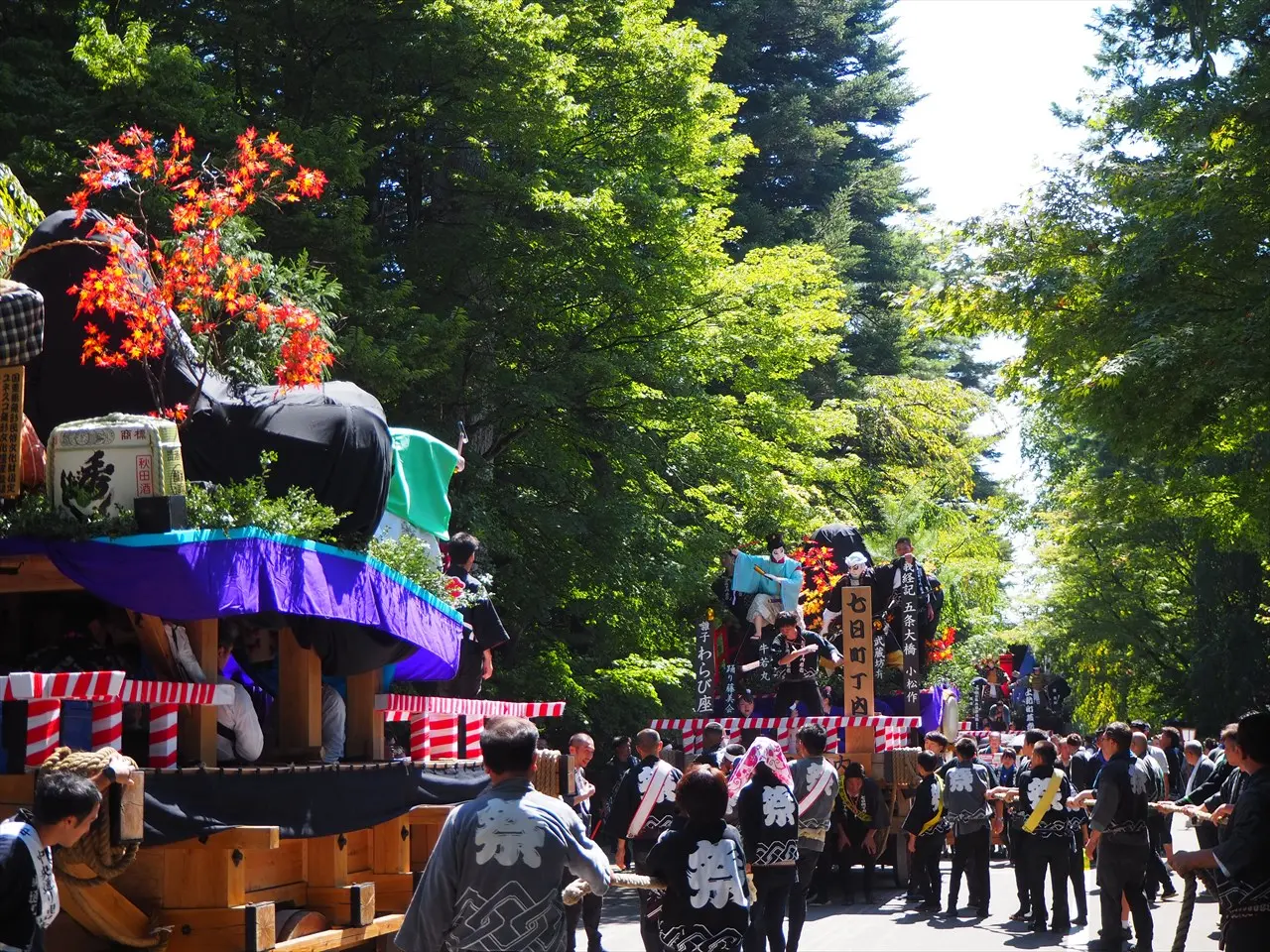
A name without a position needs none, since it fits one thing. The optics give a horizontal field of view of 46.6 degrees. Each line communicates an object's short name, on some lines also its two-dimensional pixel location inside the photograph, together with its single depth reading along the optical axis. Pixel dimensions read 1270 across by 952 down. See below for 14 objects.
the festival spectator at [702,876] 7.12
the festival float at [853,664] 19.33
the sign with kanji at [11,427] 8.32
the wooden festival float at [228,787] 7.45
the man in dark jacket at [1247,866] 7.46
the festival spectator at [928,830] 17.27
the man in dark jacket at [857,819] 18.31
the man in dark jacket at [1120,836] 12.31
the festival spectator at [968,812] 16.56
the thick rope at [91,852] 6.47
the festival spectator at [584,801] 12.24
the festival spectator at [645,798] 12.36
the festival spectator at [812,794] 12.60
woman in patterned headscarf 10.77
